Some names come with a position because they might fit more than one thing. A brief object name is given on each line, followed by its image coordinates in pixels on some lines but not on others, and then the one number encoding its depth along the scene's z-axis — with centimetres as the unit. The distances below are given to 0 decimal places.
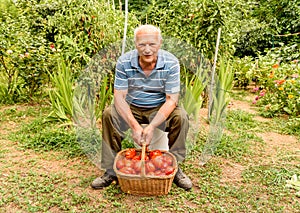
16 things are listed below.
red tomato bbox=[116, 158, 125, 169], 239
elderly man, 249
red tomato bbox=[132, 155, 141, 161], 243
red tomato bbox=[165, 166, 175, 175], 233
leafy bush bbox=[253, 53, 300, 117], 411
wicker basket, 228
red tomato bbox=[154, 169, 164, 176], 233
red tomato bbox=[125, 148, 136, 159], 245
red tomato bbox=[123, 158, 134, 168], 237
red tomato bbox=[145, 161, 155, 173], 235
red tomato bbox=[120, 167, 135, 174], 234
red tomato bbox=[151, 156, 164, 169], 238
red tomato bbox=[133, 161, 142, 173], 234
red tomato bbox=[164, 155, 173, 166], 244
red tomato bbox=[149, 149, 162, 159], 245
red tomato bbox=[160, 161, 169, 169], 239
